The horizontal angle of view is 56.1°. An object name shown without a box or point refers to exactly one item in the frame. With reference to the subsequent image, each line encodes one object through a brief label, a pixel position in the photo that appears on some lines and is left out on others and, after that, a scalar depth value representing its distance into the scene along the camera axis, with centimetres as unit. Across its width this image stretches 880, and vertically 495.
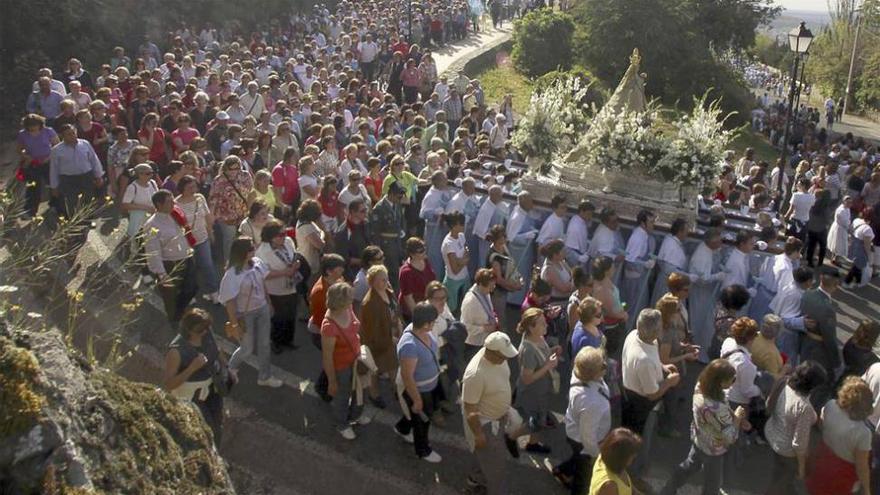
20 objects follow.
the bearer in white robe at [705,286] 889
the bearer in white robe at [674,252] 902
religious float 1016
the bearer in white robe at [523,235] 959
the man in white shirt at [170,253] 811
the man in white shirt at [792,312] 796
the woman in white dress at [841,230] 1184
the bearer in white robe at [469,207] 997
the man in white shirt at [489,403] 596
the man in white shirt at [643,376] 634
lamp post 1374
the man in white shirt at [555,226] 941
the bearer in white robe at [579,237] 927
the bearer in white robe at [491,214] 986
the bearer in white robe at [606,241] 924
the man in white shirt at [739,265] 881
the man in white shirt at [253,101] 1430
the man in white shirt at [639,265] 919
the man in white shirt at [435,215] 1016
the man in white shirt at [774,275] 863
